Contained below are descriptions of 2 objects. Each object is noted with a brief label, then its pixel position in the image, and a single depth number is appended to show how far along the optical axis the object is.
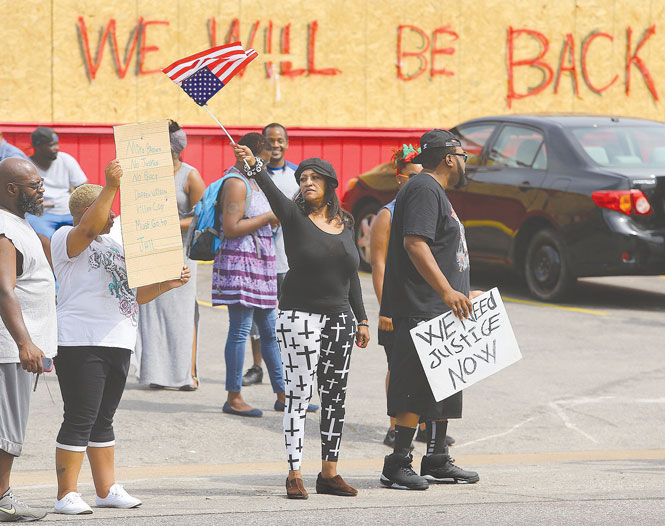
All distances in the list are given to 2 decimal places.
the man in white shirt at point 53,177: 21.89
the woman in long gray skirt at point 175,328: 17.70
